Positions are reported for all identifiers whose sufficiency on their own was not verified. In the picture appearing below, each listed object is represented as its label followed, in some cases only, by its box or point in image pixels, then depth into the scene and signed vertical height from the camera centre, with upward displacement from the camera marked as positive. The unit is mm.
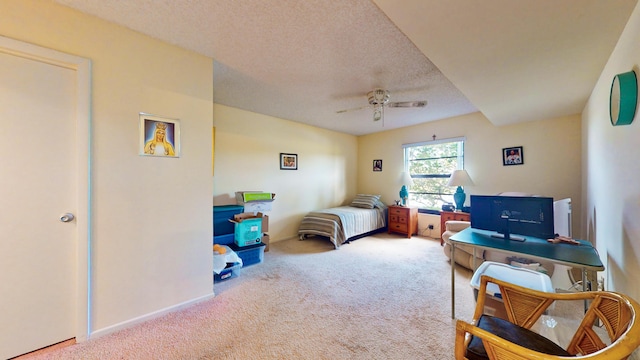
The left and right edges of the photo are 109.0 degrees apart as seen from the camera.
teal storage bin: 3154 -724
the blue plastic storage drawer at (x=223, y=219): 3189 -545
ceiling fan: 2939 +1072
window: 4589 +275
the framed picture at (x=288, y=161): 4594 +395
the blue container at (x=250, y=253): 3105 -1007
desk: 1496 -519
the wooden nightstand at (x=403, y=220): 4750 -837
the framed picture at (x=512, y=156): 3811 +422
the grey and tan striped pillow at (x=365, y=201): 5152 -464
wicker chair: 707 -617
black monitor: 1891 -310
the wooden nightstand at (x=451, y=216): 3979 -637
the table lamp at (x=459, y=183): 4043 -41
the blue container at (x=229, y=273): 2682 -1110
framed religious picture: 1913 +386
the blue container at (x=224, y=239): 3138 -819
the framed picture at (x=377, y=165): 5707 +400
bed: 4117 -789
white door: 1495 -158
